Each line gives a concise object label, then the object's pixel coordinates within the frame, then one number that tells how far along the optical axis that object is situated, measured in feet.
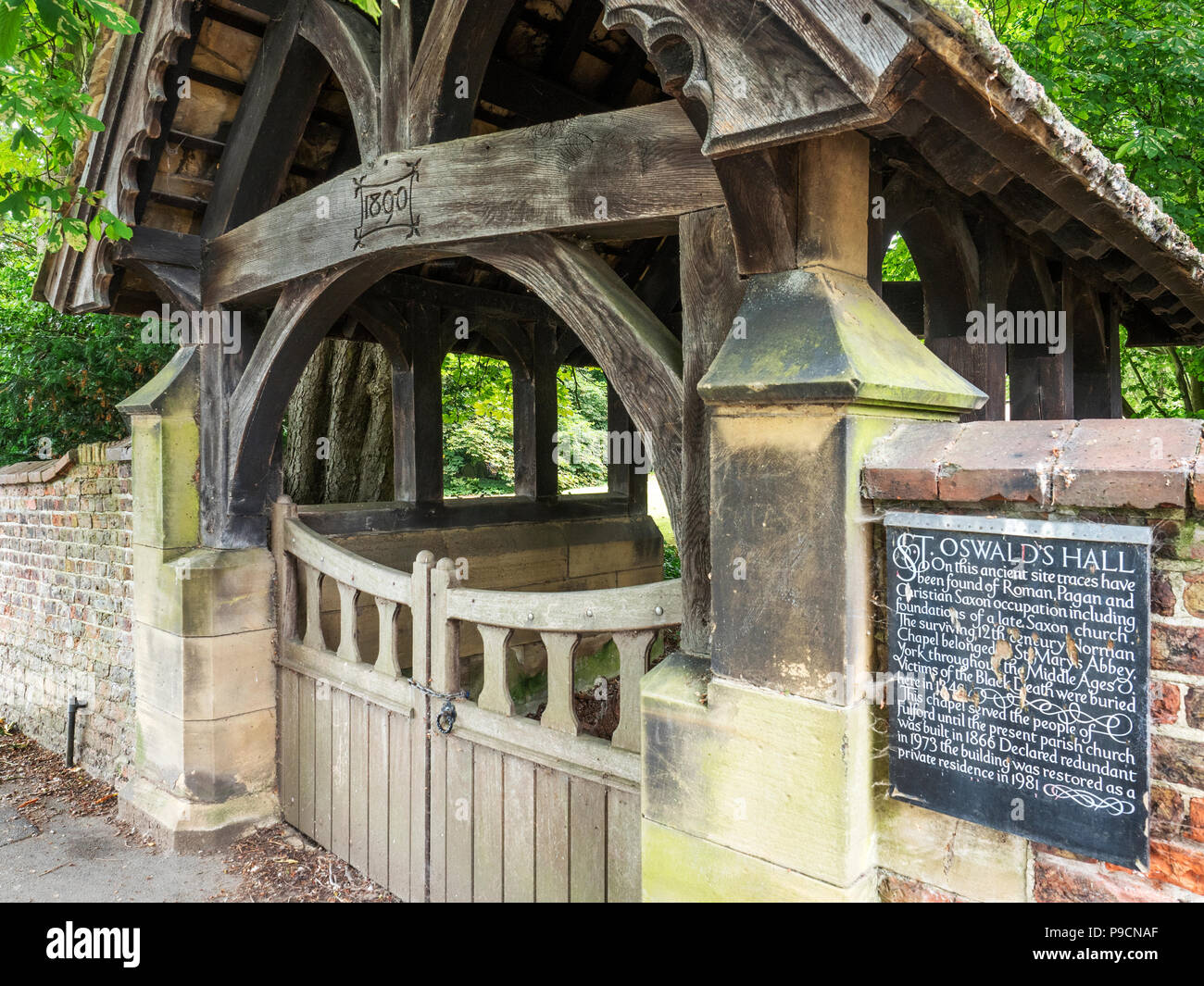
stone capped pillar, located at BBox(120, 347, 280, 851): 14.74
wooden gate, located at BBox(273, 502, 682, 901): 9.73
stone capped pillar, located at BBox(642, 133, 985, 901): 6.48
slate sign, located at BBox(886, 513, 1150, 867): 5.45
